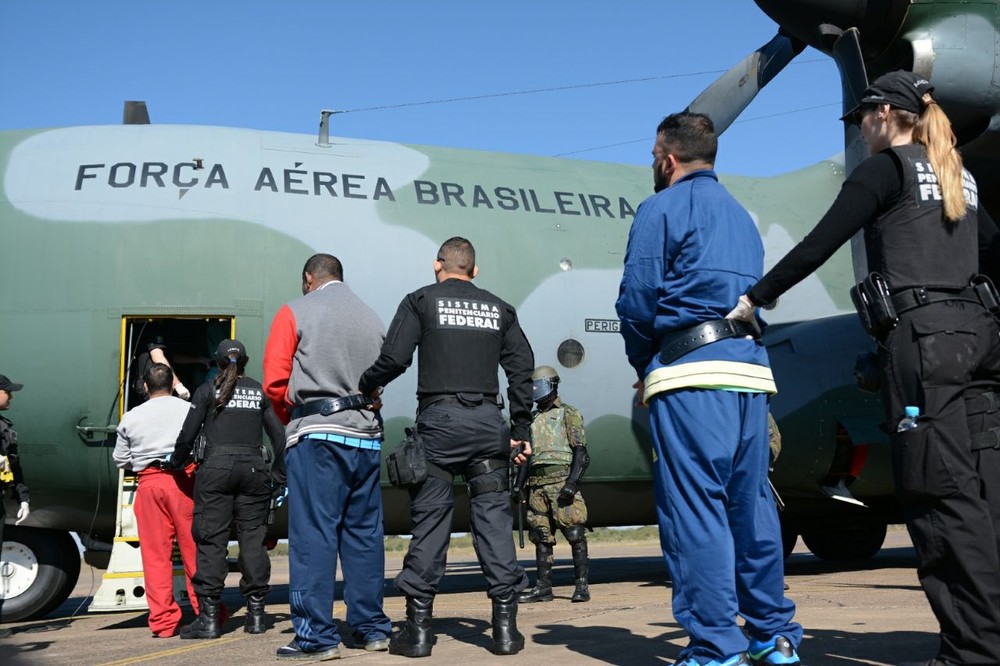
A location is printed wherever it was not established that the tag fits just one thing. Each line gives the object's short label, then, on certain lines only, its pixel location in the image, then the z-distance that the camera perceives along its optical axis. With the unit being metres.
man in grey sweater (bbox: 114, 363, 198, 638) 7.16
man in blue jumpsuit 4.00
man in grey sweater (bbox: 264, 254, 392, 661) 5.54
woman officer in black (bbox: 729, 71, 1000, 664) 3.70
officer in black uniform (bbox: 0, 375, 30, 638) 6.73
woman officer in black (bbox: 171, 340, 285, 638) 6.94
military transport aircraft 8.30
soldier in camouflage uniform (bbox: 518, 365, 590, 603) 8.60
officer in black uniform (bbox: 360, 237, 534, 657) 5.43
